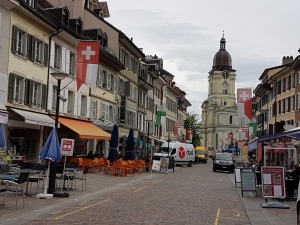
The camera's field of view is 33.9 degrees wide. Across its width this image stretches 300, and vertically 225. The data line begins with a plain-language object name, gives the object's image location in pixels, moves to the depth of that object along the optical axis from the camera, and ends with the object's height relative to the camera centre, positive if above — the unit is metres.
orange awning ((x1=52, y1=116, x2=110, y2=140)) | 29.91 +1.68
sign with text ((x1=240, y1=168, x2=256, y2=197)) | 18.95 -0.84
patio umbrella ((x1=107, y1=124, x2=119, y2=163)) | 31.59 +0.65
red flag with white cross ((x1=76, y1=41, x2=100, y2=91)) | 25.25 +4.81
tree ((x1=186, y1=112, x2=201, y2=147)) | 93.33 +6.18
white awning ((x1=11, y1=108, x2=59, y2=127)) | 25.64 +1.94
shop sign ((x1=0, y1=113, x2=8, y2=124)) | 24.11 +1.73
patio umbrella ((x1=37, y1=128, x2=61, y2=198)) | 15.96 +0.12
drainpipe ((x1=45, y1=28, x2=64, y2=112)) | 30.00 +7.30
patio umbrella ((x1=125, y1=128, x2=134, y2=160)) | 34.41 +0.46
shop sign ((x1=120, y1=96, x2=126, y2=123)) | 44.20 +4.07
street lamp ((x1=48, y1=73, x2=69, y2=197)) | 16.80 -0.73
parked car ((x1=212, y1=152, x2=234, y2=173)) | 42.03 -0.47
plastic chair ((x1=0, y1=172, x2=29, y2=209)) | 13.27 -0.66
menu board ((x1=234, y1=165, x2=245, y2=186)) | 23.62 -0.78
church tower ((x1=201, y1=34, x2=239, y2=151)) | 141.12 +16.79
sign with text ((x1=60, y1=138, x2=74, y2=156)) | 17.50 +0.26
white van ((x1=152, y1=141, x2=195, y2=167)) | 48.91 +0.47
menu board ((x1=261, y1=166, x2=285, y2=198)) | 16.42 -0.74
